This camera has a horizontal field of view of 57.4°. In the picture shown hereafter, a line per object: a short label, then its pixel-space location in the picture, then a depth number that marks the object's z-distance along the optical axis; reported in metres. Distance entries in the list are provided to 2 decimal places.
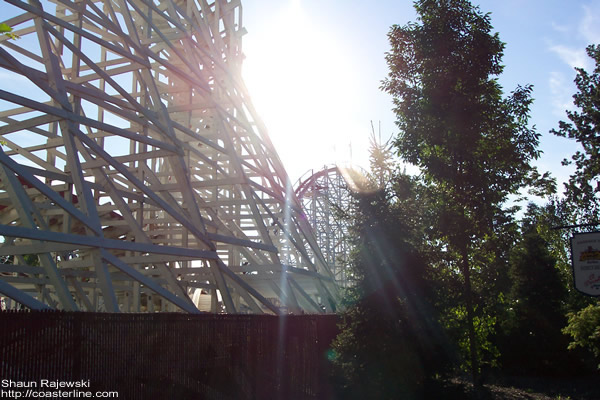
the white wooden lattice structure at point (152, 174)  7.44
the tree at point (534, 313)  16.09
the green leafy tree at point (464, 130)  11.34
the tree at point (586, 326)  10.04
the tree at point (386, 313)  9.08
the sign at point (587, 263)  7.29
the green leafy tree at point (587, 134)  15.38
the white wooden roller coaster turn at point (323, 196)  25.52
